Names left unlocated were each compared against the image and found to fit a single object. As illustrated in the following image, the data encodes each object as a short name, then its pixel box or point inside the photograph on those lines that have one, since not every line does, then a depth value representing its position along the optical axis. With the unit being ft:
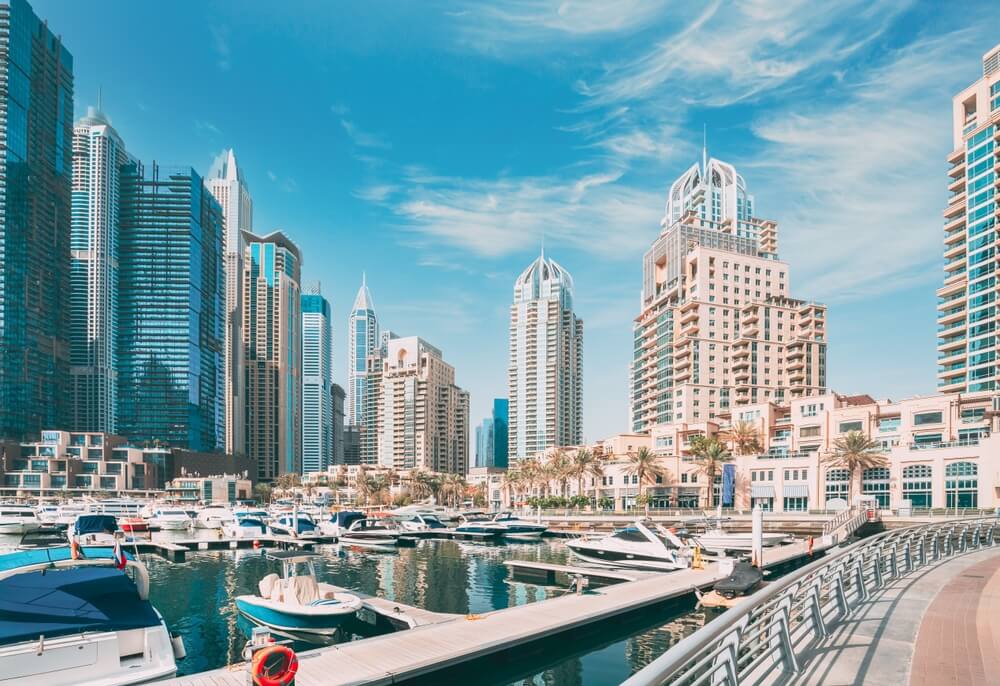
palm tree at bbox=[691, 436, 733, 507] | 318.45
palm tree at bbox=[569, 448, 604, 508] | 373.81
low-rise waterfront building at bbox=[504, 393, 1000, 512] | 248.52
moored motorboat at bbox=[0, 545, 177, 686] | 57.88
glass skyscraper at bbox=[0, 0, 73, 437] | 599.98
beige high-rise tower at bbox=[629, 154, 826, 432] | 449.06
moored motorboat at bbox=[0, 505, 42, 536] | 282.97
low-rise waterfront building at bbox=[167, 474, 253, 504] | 599.57
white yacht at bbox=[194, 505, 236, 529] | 311.47
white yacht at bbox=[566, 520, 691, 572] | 150.30
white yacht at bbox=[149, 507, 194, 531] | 299.58
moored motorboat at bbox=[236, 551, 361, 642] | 91.61
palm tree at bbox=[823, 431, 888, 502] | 266.98
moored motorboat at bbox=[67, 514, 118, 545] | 219.75
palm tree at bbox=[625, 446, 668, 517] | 344.08
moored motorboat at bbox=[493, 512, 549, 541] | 253.24
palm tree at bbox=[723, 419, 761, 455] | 338.95
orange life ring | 31.22
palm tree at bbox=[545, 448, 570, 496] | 385.40
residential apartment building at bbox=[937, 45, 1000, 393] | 349.61
